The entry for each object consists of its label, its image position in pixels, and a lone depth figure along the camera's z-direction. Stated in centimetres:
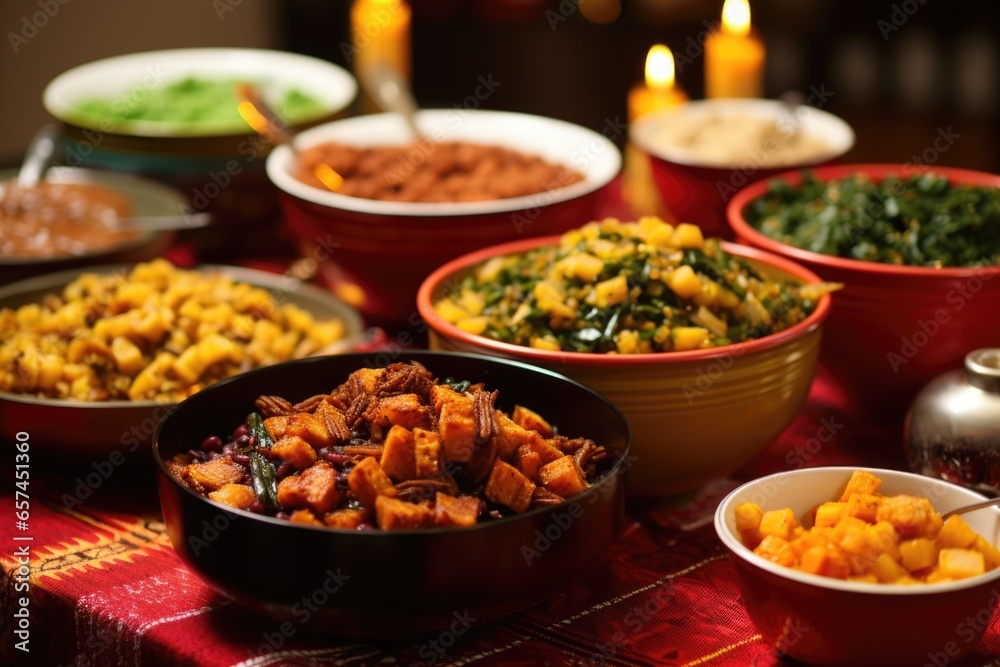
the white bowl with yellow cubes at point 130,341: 168
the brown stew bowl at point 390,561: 149
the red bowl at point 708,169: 198
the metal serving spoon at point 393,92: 207
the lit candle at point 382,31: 285
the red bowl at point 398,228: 186
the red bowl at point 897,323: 172
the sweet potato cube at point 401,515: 150
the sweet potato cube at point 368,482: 152
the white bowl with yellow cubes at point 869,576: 148
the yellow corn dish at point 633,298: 165
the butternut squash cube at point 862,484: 156
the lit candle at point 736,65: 237
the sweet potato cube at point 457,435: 153
